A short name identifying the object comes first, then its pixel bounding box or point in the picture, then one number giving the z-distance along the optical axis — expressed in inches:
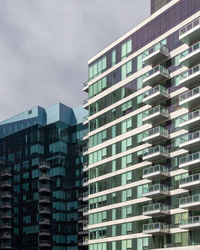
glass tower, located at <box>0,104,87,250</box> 4571.9
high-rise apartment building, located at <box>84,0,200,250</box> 2319.1
